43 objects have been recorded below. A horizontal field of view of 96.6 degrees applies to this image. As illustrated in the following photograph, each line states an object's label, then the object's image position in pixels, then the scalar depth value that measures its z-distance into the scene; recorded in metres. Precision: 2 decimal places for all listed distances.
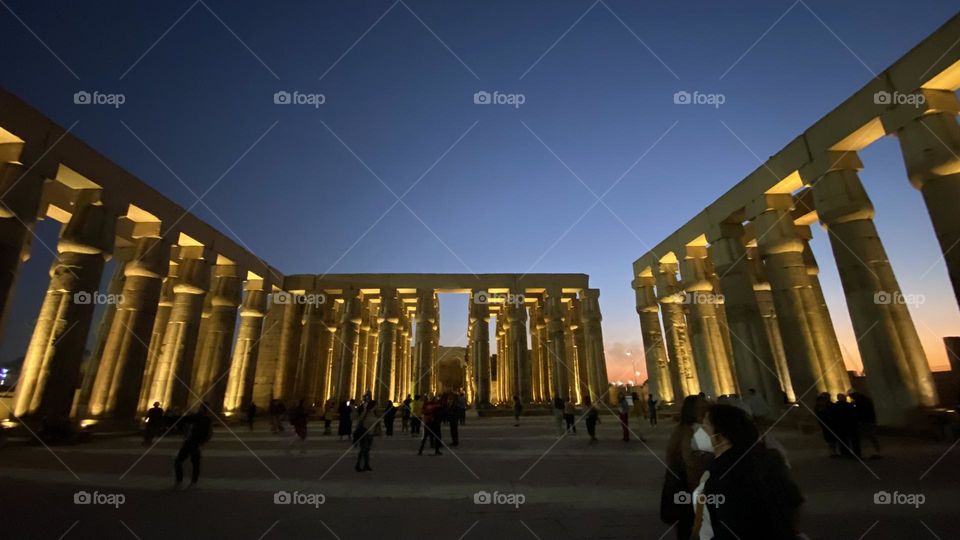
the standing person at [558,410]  14.68
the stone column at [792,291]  12.30
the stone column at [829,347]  12.59
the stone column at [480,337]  26.23
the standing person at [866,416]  8.00
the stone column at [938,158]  8.87
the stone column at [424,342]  26.02
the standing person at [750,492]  2.06
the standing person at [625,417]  12.28
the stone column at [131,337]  13.49
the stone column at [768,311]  16.16
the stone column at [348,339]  25.47
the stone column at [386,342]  25.92
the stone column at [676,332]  19.31
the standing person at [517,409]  18.78
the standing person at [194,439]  6.47
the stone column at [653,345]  21.84
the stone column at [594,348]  27.48
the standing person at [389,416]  14.59
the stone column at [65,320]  10.80
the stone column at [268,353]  21.80
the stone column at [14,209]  9.61
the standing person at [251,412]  16.03
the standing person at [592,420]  12.32
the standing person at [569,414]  13.95
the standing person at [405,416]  15.81
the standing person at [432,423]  10.46
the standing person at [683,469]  2.89
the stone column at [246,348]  19.00
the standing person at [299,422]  12.53
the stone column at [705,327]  16.53
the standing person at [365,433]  7.83
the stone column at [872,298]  9.73
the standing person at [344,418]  13.45
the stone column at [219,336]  17.52
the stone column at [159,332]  18.30
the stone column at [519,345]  25.34
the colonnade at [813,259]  9.41
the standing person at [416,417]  14.69
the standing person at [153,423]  11.75
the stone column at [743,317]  13.70
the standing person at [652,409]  16.09
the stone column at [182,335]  15.75
